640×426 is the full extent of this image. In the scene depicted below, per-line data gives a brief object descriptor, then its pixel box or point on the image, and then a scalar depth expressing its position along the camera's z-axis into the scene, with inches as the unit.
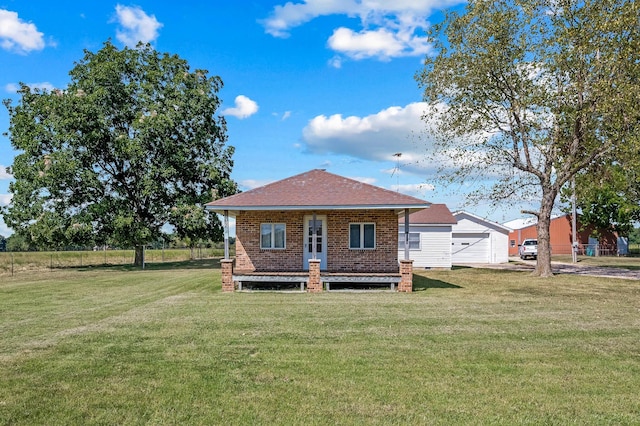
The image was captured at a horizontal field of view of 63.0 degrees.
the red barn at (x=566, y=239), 2058.6
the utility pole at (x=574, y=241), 1429.1
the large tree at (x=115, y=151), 1166.3
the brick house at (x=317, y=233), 724.5
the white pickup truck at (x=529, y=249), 1670.8
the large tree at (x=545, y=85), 818.2
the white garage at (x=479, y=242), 1428.4
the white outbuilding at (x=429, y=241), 1194.6
